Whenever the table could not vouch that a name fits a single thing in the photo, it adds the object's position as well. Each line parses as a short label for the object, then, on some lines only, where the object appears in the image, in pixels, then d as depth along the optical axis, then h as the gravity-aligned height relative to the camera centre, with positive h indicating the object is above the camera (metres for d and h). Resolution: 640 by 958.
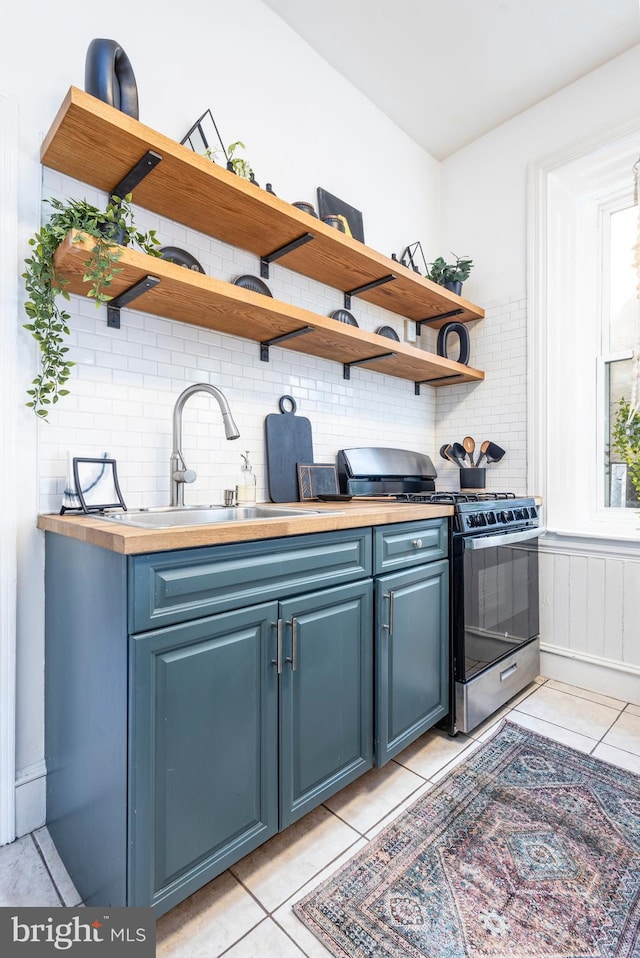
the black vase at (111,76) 1.45 +1.26
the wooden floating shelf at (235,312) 1.43 +0.64
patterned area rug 1.13 -1.08
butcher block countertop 1.01 -0.12
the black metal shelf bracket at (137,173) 1.49 +1.00
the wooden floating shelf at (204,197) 1.39 +1.02
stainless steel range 1.95 -0.48
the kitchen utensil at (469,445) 2.95 +0.22
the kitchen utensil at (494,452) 2.85 +0.17
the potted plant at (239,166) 1.81 +1.20
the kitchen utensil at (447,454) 3.02 +0.17
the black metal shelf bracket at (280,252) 2.01 +1.01
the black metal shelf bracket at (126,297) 1.50 +0.62
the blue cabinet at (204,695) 1.04 -0.56
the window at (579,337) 2.63 +0.81
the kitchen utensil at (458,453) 2.99 +0.17
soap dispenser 1.95 -0.02
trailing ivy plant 1.34 +0.60
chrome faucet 1.73 +0.17
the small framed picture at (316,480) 2.27 +0.00
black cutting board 2.17 +0.15
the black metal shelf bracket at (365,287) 2.45 +1.02
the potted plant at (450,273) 2.88 +1.25
